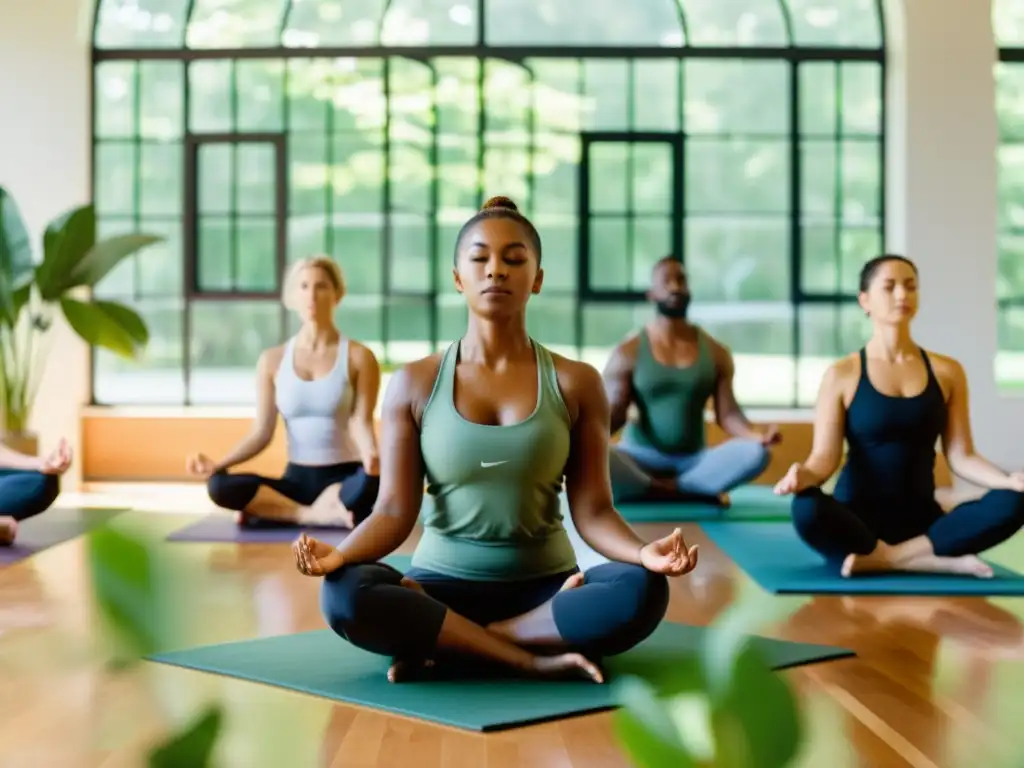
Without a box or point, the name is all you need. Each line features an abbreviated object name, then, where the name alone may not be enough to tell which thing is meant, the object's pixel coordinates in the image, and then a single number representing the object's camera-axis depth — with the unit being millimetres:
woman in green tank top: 2836
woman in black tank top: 4305
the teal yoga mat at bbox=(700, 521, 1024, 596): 4148
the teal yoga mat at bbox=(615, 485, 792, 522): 5852
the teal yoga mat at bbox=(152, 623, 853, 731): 2707
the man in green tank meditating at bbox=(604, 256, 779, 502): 6031
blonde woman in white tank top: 5398
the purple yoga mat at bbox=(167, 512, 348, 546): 5225
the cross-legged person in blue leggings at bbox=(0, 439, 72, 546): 4898
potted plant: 6488
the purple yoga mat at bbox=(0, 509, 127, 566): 4867
